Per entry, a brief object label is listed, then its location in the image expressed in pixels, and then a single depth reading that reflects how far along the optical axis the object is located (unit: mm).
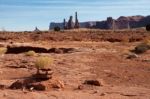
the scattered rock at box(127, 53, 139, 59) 18199
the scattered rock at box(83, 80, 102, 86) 10854
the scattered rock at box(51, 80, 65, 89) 10174
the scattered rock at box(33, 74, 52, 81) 10334
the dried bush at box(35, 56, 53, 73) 12954
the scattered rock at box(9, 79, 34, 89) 10154
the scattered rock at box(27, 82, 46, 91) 9939
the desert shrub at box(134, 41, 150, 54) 20707
